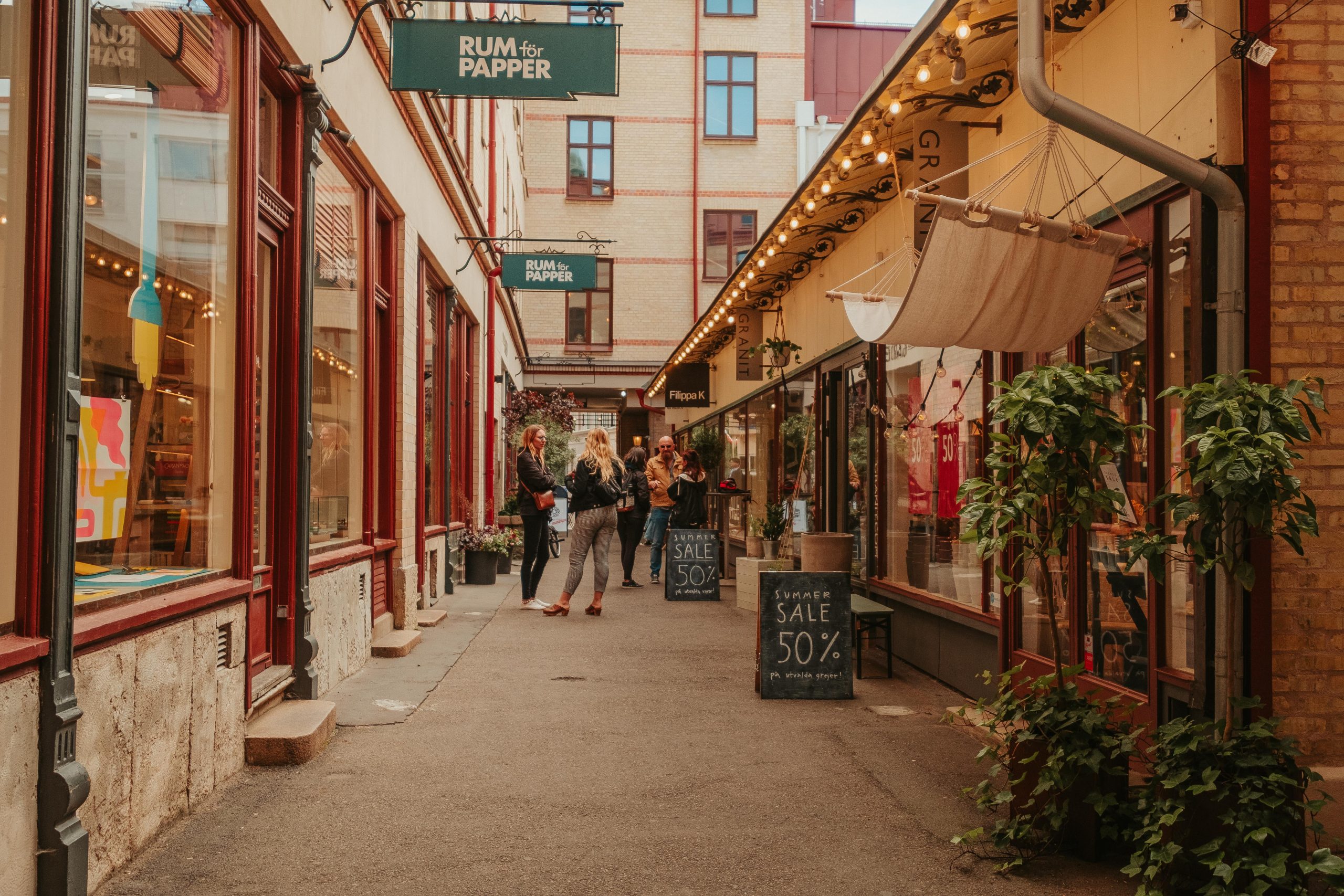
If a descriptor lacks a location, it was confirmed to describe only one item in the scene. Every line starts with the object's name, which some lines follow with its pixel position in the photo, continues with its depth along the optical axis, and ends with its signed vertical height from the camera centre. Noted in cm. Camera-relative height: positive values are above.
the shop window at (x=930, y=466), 795 +7
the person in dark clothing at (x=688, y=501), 1572 -36
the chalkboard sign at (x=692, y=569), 1354 -109
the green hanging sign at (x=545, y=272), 1526 +265
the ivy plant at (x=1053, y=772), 434 -111
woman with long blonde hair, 1191 -35
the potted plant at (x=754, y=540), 1336 -80
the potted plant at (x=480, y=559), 1485 -109
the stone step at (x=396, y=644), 895 -133
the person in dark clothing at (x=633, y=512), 1449 -50
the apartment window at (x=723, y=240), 3161 +634
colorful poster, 412 +2
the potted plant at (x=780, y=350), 1248 +135
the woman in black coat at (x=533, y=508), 1232 -37
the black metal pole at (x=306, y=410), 676 +36
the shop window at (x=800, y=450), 1281 +28
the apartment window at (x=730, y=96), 3166 +1025
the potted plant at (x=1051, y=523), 435 -18
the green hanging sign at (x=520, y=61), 695 +248
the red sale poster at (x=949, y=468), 816 +6
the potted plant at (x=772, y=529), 1292 -60
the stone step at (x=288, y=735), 563 -128
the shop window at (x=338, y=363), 789 +79
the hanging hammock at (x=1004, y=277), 498 +89
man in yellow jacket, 1599 -35
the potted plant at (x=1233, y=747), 370 -90
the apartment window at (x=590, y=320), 3181 +419
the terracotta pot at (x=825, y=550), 974 -63
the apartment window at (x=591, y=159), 3159 +852
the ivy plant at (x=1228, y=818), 366 -111
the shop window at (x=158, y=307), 428 +70
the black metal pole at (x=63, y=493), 357 -7
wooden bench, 856 -106
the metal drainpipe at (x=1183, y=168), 432 +115
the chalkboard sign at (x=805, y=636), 748 -104
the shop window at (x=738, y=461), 1781 +22
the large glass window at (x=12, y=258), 347 +64
